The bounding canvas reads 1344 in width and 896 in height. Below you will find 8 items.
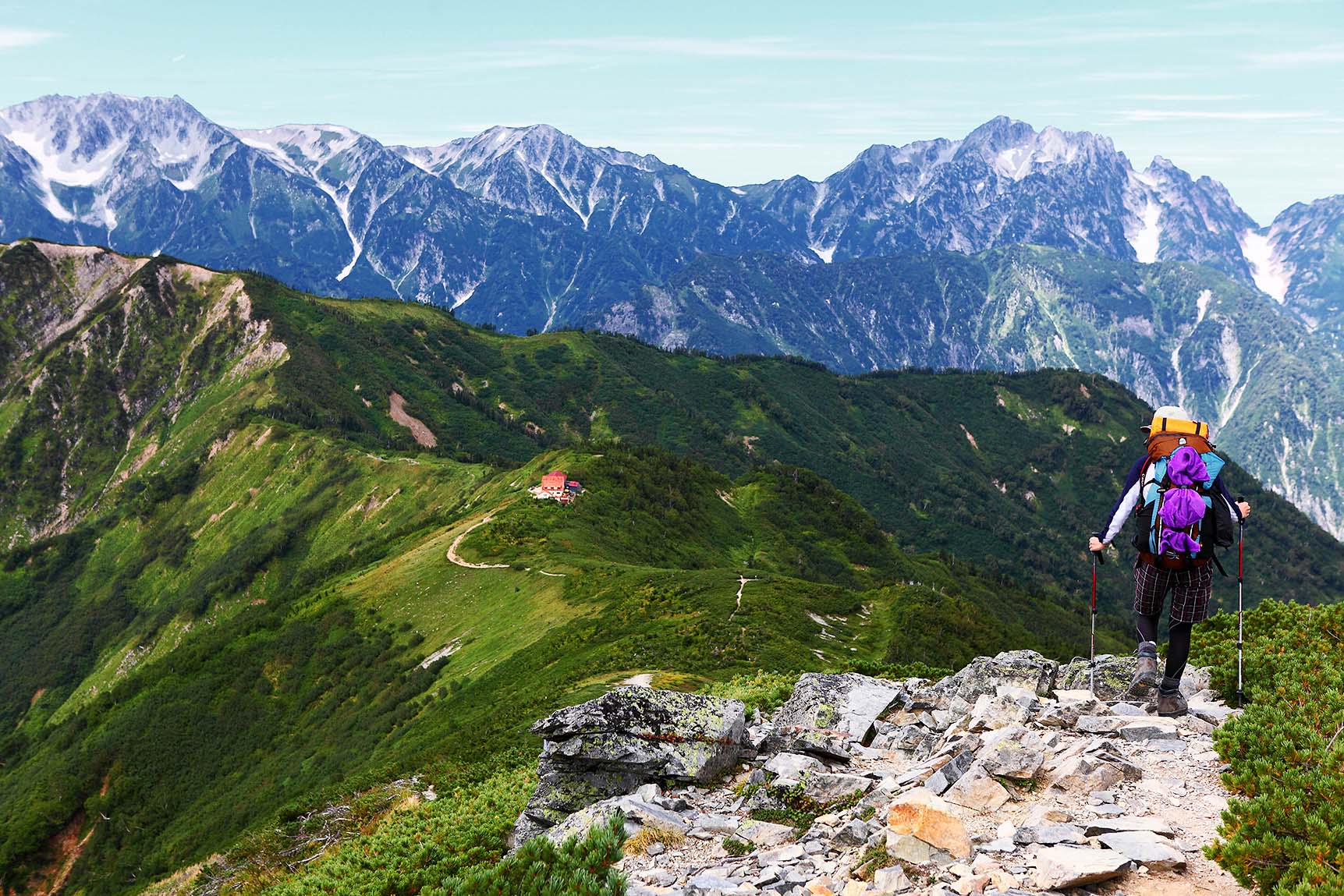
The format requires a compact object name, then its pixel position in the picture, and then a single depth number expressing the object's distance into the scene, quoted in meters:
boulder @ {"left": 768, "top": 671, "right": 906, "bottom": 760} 24.19
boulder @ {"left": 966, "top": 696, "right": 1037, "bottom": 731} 22.55
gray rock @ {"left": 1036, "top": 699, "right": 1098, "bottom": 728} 22.42
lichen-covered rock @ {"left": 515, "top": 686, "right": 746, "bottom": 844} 23.41
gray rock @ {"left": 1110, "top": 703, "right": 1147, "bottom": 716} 23.18
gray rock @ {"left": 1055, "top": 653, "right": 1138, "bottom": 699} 26.97
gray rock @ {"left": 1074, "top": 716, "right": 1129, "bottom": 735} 21.98
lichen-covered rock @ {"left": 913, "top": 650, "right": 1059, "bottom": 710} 27.94
